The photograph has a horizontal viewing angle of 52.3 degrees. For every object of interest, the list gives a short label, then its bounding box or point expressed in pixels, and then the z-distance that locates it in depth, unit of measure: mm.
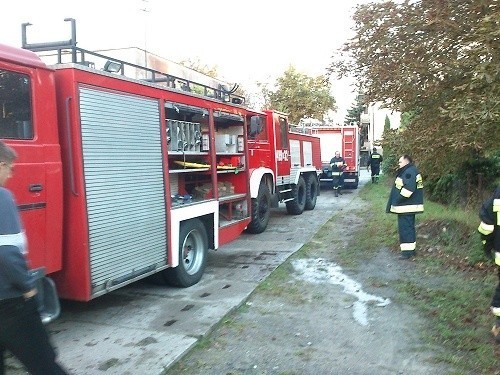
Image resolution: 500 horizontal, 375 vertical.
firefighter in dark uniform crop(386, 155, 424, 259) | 7625
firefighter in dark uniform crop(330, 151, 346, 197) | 17703
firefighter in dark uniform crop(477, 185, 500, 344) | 4277
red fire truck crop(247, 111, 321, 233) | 9664
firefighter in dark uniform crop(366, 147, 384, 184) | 22328
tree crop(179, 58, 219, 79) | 33497
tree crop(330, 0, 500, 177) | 5898
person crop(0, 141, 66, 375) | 2516
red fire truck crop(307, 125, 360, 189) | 19547
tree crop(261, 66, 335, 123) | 31109
